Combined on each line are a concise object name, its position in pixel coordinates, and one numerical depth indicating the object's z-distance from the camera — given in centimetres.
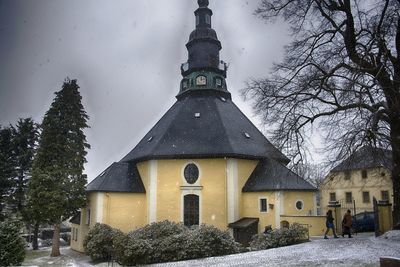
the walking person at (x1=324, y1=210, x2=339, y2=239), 2053
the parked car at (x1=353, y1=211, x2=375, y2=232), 2445
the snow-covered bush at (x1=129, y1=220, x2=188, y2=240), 1961
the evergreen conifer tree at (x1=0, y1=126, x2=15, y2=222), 3381
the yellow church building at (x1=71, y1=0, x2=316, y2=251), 2616
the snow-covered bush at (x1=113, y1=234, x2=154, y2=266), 1761
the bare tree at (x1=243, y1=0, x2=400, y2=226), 1562
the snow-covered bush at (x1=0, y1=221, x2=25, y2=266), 1611
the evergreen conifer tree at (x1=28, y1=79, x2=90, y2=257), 2658
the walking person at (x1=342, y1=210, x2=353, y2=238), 2003
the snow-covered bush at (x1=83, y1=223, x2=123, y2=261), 2306
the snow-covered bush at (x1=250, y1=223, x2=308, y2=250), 1943
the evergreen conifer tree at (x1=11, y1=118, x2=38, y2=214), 3421
